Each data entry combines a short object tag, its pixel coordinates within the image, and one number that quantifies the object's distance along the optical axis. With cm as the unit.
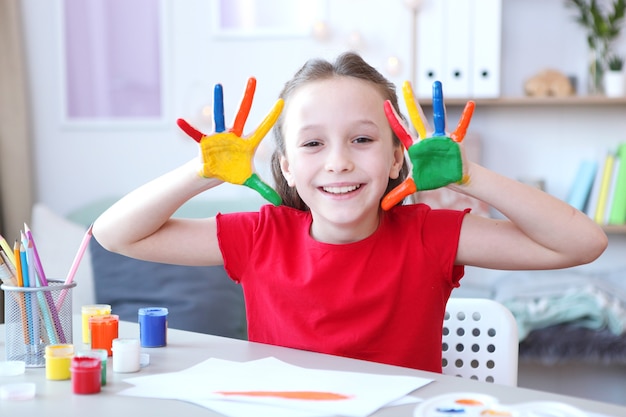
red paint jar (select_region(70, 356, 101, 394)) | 88
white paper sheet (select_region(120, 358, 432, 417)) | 81
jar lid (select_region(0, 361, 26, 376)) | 97
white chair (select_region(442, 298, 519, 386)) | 125
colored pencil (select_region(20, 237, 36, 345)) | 101
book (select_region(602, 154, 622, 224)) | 268
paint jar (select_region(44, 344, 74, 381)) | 94
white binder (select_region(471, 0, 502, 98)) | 275
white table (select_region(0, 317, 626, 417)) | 81
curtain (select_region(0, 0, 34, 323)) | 296
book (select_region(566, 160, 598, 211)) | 272
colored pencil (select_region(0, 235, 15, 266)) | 105
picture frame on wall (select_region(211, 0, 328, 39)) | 298
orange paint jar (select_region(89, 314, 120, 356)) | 107
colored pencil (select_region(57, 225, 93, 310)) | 104
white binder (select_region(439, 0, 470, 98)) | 278
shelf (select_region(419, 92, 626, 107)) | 268
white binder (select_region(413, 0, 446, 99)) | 281
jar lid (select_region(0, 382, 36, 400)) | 86
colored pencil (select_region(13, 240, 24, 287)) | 101
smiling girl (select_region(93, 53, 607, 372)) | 122
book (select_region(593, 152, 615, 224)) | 268
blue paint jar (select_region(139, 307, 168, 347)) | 109
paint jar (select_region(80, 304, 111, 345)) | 112
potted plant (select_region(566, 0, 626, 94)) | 268
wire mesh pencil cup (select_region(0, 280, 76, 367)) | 101
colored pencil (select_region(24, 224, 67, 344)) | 101
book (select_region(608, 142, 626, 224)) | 267
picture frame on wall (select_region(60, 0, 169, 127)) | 304
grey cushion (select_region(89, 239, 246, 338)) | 221
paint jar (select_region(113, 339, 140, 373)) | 97
